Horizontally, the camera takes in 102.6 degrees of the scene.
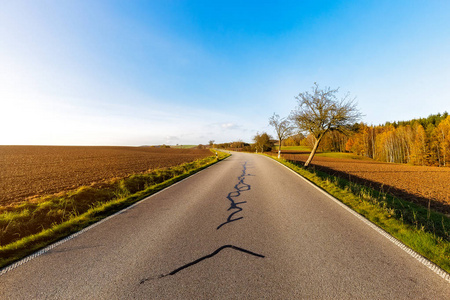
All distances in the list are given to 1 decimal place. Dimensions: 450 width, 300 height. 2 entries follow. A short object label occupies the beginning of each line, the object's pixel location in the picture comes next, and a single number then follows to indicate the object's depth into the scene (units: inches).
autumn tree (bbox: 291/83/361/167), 709.9
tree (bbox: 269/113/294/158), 1256.3
